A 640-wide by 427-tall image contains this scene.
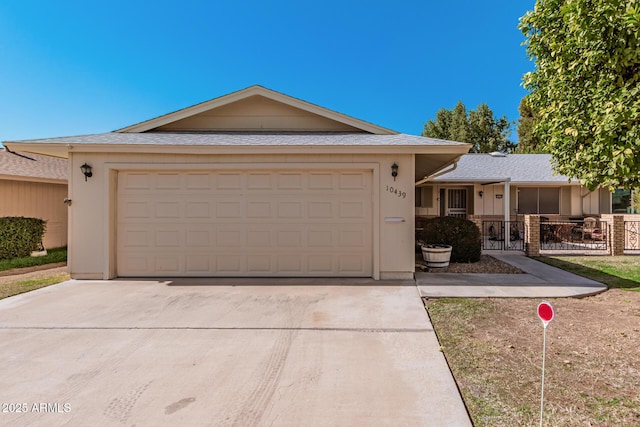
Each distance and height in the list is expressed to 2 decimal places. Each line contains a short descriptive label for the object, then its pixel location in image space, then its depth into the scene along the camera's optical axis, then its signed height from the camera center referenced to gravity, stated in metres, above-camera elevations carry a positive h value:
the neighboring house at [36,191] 10.20 +0.87
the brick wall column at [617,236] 10.53 -0.65
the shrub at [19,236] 9.30 -0.61
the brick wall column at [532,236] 10.30 -0.65
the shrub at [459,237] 8.70 -0.59
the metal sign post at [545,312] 2.62 -0.82
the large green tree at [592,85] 3.70 +1.80
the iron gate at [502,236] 11.85 -0.85
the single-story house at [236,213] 7.01 +0.07
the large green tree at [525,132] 30.36 +8.40
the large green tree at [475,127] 31.17 +9.13
